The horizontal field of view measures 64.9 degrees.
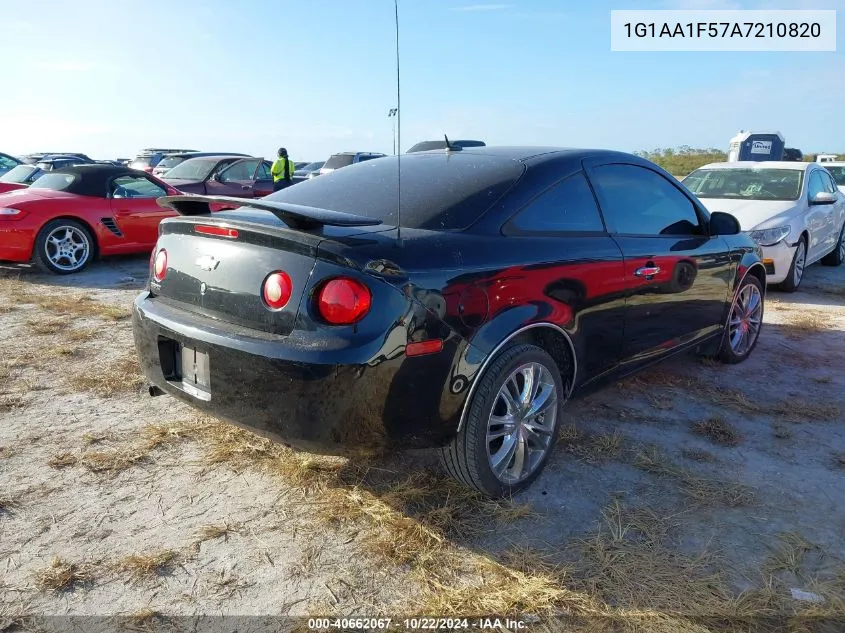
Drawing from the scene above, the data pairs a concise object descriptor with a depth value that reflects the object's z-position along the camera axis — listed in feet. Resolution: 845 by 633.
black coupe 7.64
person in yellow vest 39.68
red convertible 24.23
